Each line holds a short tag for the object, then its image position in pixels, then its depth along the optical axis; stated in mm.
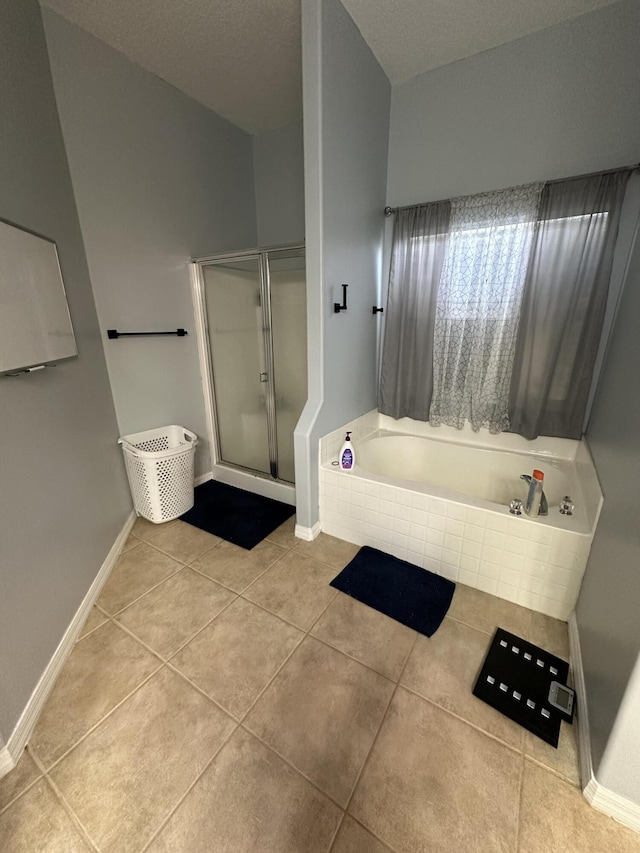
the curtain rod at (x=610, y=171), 1613
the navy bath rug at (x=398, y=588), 1546
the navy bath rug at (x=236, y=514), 2141
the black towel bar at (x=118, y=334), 2000
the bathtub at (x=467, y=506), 1491
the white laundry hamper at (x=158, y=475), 2064
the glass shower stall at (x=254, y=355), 2295
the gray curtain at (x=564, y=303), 1721
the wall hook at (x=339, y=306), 1866
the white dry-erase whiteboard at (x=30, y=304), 1235
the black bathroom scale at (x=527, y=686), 1135
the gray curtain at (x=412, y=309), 2146
